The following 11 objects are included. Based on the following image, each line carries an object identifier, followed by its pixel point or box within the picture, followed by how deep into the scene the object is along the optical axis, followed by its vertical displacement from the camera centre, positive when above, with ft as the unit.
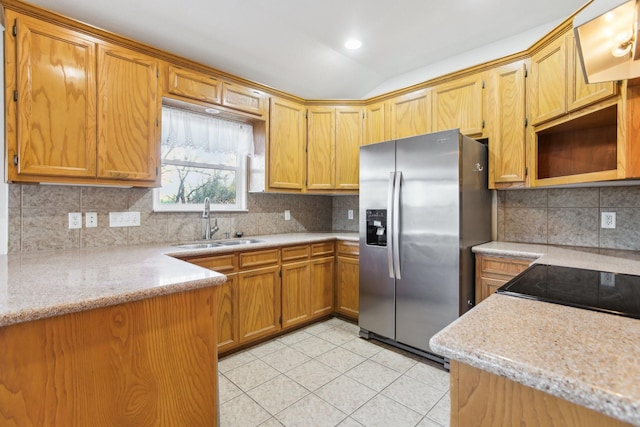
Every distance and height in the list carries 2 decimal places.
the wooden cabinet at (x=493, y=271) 6.93 -1.40
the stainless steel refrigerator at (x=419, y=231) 7.27 -0.52
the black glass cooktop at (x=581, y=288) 3.11 -0.94
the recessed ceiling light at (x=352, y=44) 8.33 +4.64
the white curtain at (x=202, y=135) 8.59 +2.31
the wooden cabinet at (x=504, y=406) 1.86 -1.29
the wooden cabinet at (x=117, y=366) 3.18 -1.87
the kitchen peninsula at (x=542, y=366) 1.71 -0.96
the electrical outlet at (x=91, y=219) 7.27 -0.22
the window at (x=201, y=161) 8.74 +1.54
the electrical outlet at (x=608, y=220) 7.14 -0.18
